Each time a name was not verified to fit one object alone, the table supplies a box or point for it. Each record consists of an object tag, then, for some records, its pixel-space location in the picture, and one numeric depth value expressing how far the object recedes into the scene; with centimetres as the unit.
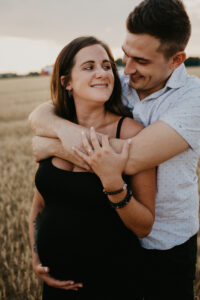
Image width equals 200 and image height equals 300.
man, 176
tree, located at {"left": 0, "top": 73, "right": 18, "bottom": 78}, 8038
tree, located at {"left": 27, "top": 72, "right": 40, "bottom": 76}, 8162
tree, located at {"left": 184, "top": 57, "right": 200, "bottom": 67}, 5256
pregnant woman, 168
